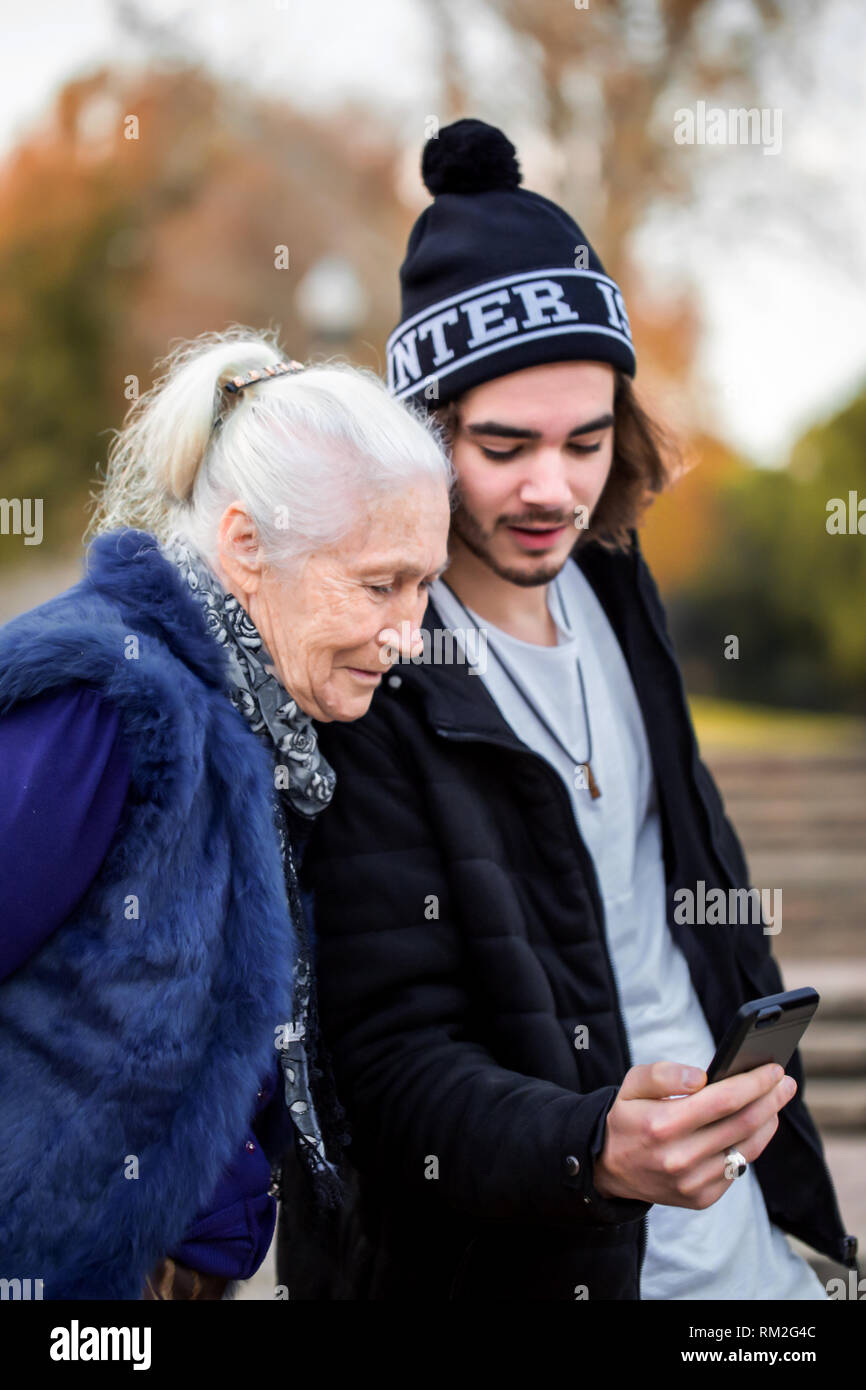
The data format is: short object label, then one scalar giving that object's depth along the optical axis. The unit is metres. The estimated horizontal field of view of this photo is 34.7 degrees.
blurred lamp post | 10.82
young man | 1.84
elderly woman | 1.61
